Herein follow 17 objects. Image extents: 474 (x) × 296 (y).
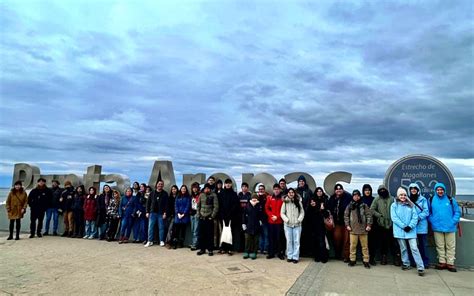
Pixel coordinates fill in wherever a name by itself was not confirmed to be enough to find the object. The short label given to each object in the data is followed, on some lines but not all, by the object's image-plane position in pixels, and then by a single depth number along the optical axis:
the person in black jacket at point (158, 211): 9.14
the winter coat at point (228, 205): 8.00
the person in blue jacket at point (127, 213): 9.63
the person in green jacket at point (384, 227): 7.00
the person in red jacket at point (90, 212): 10.20
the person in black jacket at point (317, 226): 7.32
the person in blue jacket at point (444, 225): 6.65
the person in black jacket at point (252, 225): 7.67
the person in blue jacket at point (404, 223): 6.55
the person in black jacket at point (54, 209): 10.92
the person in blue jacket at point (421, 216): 6.73
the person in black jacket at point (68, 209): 10.66
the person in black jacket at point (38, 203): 10.49
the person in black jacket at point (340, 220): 7.38
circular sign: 7.41
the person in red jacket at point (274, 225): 7.57
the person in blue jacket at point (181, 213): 8.78
